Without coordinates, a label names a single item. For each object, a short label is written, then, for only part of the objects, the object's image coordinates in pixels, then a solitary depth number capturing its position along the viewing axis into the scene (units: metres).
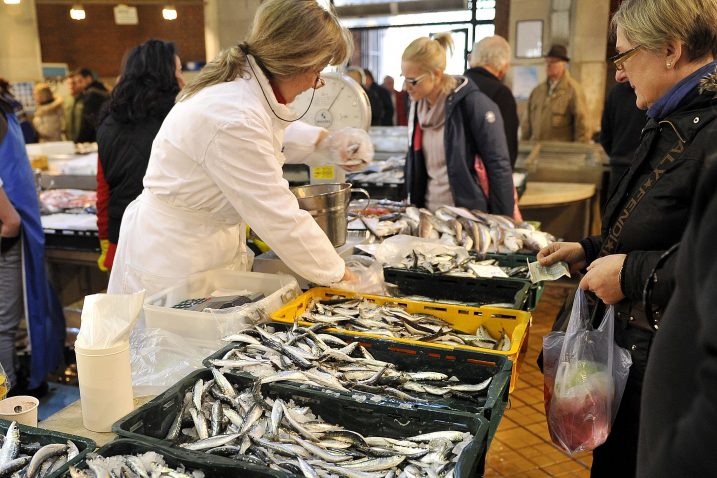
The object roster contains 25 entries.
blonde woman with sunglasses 4.02
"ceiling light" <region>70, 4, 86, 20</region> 11.47
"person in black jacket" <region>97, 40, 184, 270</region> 3.70
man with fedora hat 8.25
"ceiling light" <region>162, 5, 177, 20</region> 11.80
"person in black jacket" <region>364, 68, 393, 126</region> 10.45
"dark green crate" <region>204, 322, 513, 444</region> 1.64
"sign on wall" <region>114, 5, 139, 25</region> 11.57
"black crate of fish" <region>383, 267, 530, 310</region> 2.66
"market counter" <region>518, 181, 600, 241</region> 6.20
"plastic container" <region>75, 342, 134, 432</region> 1.61
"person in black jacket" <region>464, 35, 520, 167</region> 5.12
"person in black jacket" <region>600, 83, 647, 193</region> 5.30
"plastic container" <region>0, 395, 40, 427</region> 1.62
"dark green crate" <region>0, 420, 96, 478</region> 1.42
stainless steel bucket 2.74
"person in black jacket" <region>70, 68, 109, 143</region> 8.41
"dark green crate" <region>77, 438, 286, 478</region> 1.35
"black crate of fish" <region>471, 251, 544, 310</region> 2.91
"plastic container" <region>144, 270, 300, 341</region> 2.06
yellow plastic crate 2.20
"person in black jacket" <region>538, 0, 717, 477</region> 1.76
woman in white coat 2.23
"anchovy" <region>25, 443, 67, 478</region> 1.37
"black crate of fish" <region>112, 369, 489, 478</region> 1.47
